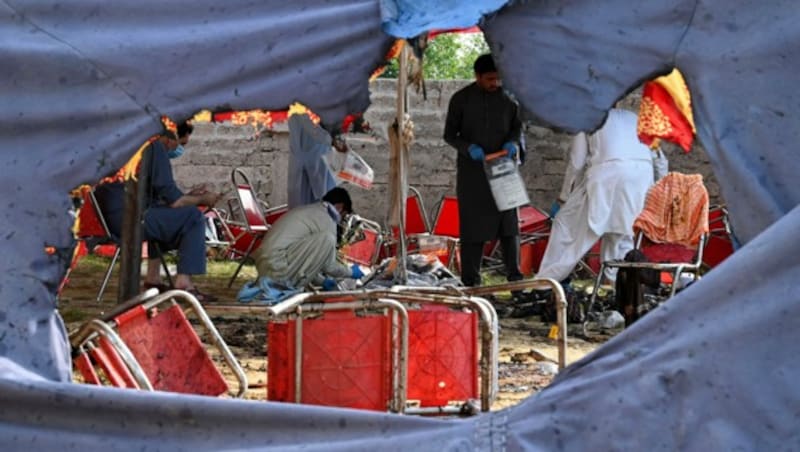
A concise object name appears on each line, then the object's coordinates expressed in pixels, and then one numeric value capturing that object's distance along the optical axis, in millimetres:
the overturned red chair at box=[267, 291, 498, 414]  10781
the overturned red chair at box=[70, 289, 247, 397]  9344
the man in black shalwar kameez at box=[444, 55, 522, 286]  19234
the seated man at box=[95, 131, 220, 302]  18516
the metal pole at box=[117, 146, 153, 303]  15359
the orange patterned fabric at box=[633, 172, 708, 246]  17469
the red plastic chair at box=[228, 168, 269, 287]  21969
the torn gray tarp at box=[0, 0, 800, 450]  8109
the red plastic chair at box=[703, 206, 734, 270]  22219
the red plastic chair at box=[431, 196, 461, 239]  24859
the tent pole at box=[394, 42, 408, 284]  12312
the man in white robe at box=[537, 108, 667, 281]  20344
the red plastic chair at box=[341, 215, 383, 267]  22703
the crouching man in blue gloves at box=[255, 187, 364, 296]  19234
